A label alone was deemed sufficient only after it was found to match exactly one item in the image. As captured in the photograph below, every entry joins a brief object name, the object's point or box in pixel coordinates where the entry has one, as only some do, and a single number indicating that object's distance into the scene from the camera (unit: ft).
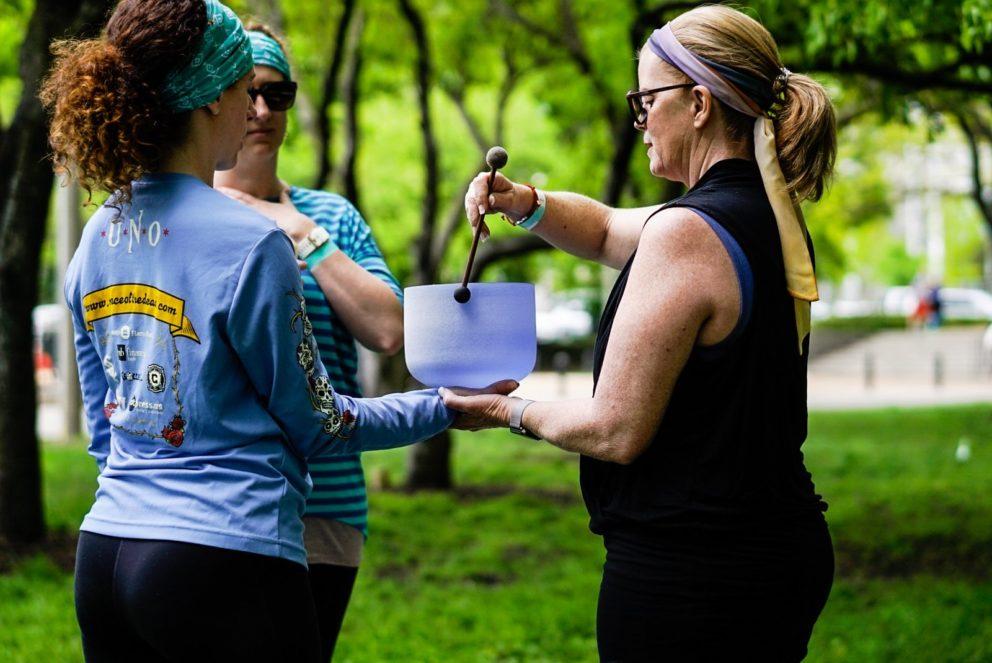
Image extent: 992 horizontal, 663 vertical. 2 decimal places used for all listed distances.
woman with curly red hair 6.54
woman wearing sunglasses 8.87
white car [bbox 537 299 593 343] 117.50
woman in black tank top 7.13
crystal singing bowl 8.02
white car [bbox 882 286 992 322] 123.85
